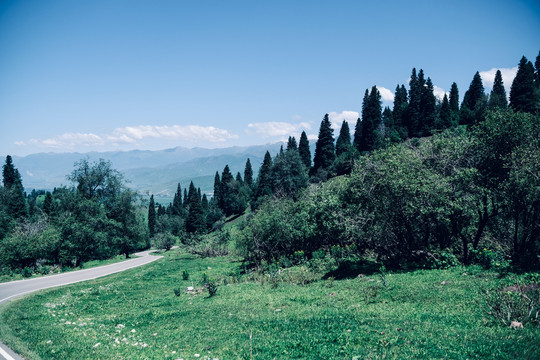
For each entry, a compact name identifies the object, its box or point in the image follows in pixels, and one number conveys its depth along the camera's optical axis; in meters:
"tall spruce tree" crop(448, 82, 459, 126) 78.36
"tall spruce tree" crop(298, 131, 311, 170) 85.94
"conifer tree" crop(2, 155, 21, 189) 72.94
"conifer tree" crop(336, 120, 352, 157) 79.94
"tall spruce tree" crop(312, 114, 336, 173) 78.11
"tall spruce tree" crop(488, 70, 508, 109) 64.88
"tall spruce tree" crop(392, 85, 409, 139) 78.30
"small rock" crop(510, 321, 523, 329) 8.37
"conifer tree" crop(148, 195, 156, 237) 110.38
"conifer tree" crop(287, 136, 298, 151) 90.09
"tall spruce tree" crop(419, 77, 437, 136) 74.06
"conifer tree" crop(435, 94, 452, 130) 70.44
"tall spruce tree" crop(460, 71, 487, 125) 69.31
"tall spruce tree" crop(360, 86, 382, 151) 73.56
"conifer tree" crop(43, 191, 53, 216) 75.85
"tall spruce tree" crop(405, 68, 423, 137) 78.20
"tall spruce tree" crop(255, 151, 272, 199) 76.81
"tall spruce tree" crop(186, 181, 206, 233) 78.94
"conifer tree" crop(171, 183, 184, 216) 118.71
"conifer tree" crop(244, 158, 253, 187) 110.63
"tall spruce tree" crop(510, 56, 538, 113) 59.02
